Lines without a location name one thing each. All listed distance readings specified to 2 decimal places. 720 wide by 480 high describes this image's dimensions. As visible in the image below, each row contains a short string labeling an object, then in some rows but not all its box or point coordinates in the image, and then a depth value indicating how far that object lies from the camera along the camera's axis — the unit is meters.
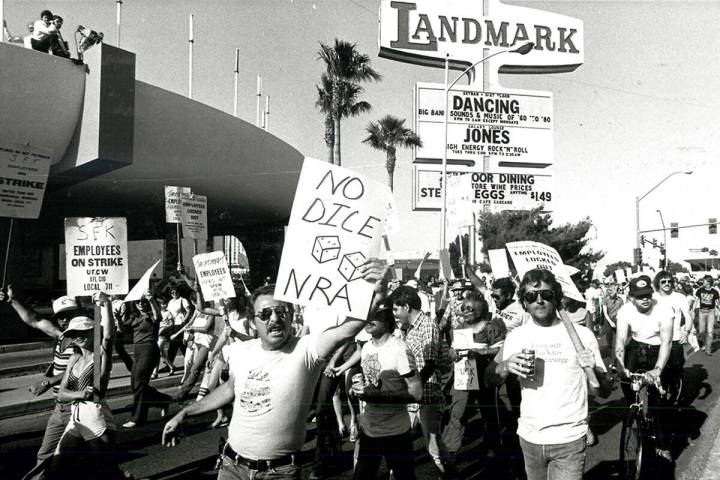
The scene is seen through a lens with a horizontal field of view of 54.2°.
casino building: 14.34
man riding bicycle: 6.00
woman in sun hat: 4.61
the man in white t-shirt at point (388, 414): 4.33
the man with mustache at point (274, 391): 3.18
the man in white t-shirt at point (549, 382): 3.53
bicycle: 5.37
